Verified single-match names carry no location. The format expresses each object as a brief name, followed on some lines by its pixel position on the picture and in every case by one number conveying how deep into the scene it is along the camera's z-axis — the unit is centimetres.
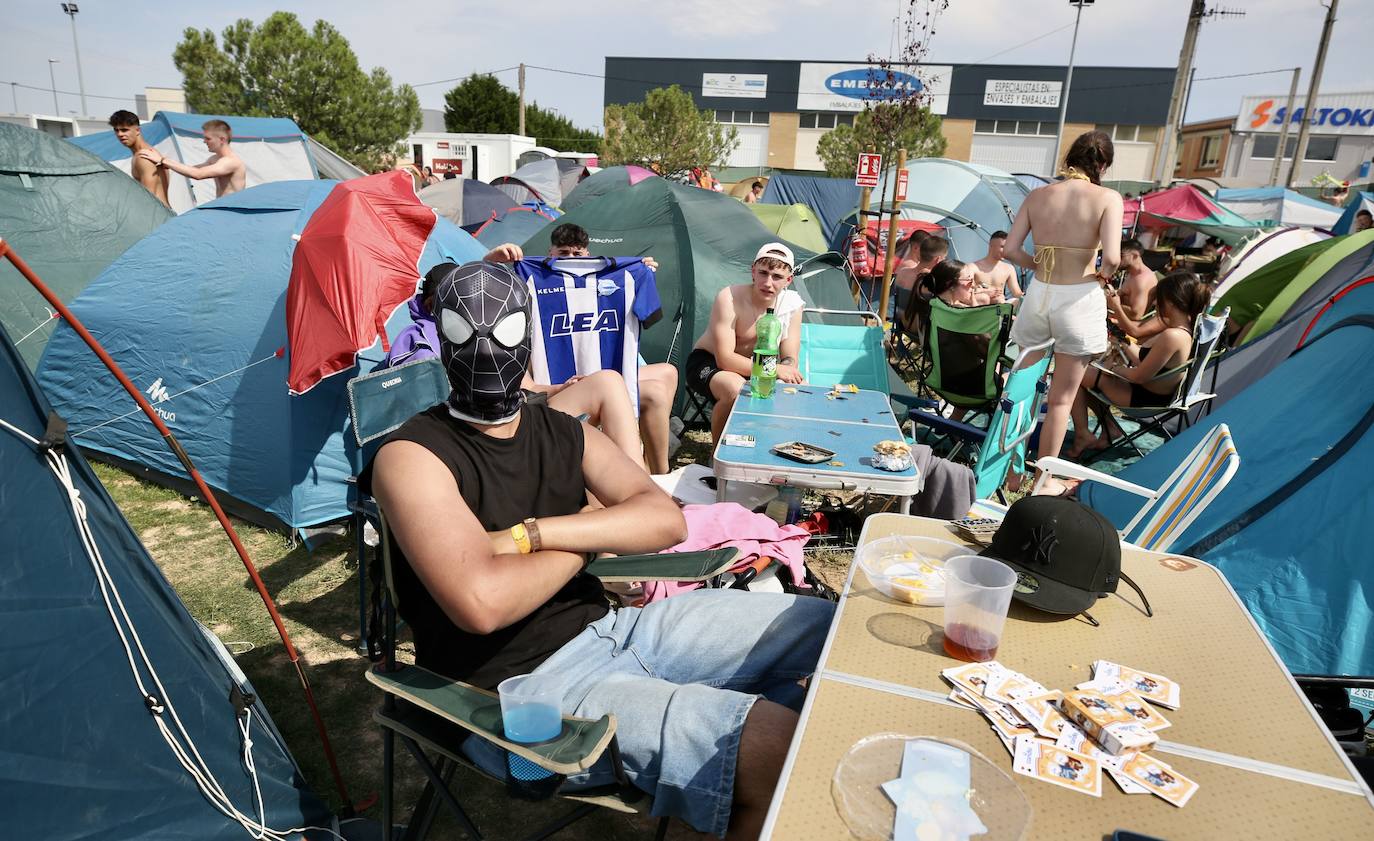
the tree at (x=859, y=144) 2507
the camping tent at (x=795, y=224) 1077
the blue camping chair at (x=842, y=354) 521
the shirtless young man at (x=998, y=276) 683
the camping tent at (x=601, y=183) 1282
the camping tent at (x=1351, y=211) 1344
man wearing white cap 455
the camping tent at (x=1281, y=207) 1880
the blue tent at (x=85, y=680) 149
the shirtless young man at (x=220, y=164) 664
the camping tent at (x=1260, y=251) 1078
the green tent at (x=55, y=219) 483
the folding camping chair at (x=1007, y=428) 378
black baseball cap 161
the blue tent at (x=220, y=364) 398
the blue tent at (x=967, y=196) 1199
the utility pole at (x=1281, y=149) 2934
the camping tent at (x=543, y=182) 1664
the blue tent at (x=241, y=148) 974
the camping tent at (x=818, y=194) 1753
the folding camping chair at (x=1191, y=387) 496
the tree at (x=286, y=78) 2559
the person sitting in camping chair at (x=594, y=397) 370
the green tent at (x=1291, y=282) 602
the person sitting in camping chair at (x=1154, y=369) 511
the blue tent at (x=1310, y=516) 256
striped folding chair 262
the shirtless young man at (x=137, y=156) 672
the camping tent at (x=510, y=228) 898
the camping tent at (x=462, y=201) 1285
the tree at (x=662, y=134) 3120
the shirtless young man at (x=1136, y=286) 672
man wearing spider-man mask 154
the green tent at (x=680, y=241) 559
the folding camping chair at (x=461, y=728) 142
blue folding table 307
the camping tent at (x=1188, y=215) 1609
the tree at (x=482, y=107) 4075
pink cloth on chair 278
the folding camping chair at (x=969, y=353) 504
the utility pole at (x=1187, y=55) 1888
